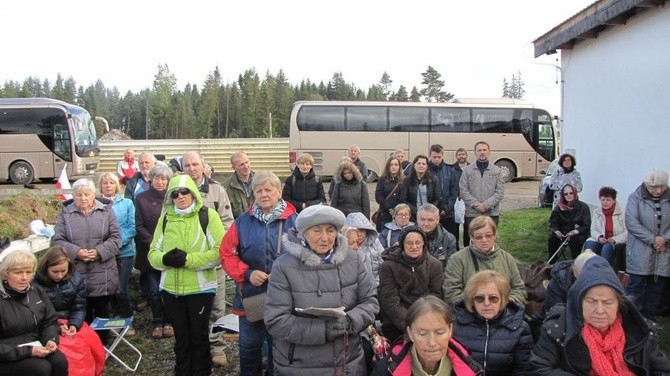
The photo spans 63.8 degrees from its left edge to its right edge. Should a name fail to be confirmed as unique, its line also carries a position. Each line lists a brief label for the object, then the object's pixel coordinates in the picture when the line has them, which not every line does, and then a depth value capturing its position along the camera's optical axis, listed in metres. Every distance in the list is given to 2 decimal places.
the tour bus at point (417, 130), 20.86
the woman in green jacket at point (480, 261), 4.22
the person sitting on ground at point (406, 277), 4.12
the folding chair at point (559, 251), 7.11
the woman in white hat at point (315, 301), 3.12
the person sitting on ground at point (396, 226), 5.50
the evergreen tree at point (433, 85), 56.72
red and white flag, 7.27
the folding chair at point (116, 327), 4.50
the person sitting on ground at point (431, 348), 2.80
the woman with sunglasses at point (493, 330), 3.29
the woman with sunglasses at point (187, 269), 4.03
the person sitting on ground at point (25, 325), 3.60
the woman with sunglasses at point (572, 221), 7.10
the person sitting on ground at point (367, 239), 4.73
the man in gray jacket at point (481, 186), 7.13
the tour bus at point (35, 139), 19.75
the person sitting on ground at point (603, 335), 2.95
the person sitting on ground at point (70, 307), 3.94
